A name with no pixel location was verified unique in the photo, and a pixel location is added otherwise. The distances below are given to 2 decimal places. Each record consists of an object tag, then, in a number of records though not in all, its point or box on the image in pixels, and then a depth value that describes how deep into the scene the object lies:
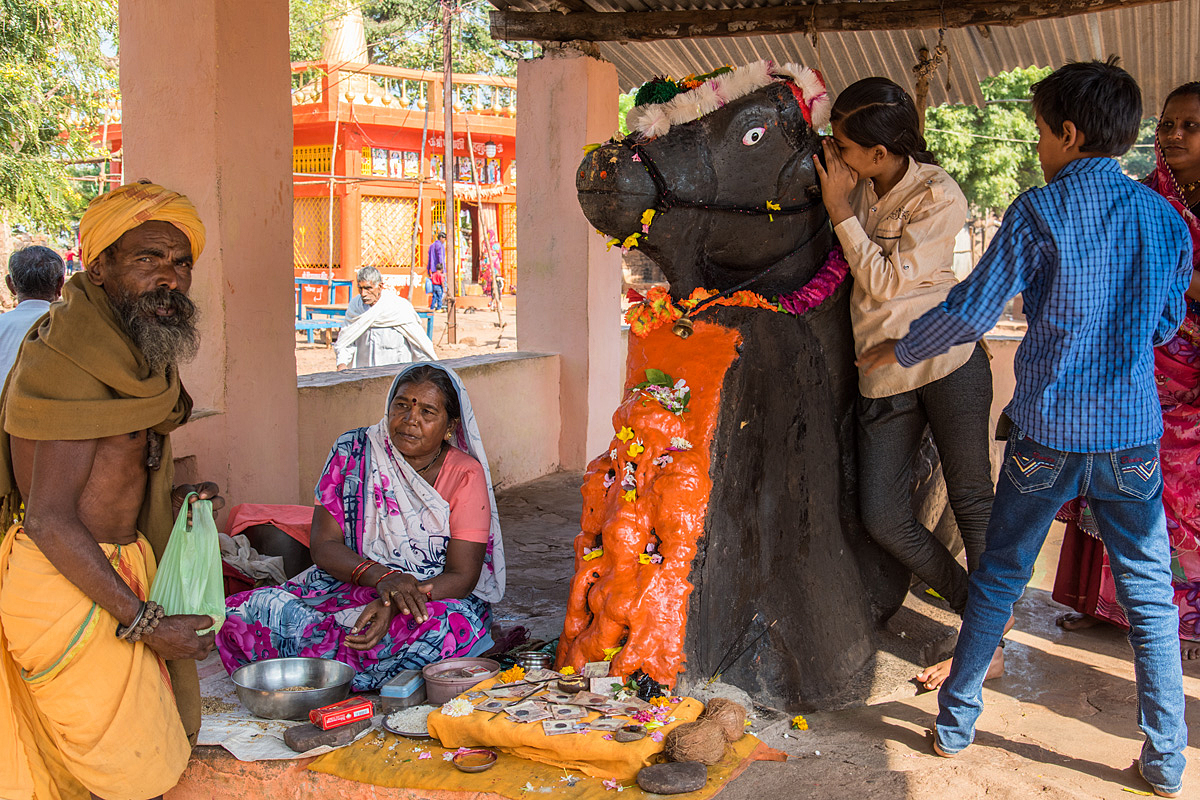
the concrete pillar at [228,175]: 4.14
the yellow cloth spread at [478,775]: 2.44
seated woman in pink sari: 3.27
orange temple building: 17.92
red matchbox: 2.75
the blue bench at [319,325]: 14.49
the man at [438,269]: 18.67
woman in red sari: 3.30
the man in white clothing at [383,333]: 8.25
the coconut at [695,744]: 2.48
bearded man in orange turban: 2.25
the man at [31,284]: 4.59
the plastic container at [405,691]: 2.96
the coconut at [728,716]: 2.62
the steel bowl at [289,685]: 2.91
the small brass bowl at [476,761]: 2.54
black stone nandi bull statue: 2.73
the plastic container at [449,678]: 2.93
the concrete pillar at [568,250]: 6.59
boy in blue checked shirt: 2.45
